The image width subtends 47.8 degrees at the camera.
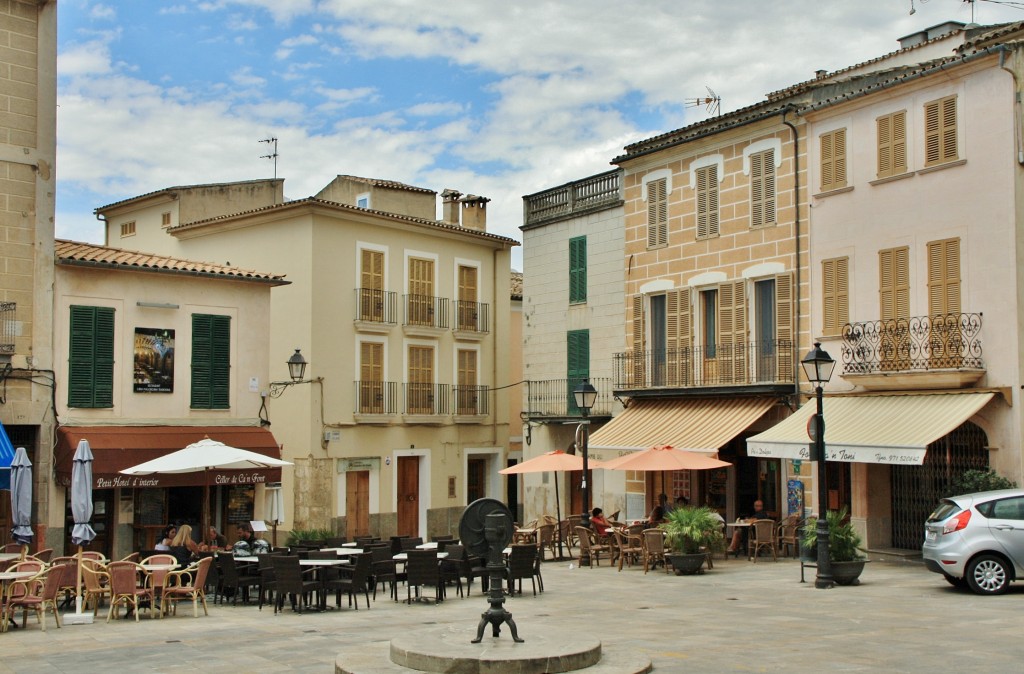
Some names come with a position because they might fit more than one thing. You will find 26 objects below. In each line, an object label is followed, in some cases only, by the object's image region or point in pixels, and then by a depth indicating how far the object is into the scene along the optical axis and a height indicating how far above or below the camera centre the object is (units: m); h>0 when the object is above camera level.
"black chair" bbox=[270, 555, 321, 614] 17.09 -2.31
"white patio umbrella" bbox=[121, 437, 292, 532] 20.72 -0.67
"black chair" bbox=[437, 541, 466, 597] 19.14 -2.43
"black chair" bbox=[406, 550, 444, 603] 18.30 -2.31
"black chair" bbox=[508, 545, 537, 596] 18.84 -2.29
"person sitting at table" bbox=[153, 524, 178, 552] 19.38 -2.07
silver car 16.66 -1.70
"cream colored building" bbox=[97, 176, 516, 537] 32.94 +2.71
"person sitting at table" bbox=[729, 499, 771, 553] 24.73 -2.34
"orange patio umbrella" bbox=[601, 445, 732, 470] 23.47 -0.78
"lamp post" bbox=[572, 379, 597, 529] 24.62 +0.42
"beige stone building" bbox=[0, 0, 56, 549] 22.78 +3.66
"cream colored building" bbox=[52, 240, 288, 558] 23.86 +0.97
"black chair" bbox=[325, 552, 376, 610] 17.64 -2.43
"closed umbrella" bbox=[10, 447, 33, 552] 18.83 -1.16
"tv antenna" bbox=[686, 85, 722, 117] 32.19 +8.98
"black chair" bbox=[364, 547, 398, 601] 19.27 -2.46
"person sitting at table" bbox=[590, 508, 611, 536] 25.15 -2.19
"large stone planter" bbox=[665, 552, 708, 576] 21.45 -2.59
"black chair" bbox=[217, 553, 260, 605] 18.36 -2.46
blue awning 21.36 -0.65
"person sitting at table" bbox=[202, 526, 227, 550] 20.50 -2.18
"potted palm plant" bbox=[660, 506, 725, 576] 21.44 -2.12
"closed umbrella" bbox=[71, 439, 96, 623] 17.41 -1.07
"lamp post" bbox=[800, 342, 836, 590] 18.56 -0.49
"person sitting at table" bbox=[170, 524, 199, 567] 19.05 -2.10
